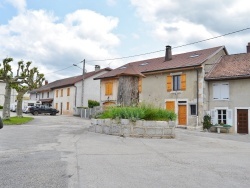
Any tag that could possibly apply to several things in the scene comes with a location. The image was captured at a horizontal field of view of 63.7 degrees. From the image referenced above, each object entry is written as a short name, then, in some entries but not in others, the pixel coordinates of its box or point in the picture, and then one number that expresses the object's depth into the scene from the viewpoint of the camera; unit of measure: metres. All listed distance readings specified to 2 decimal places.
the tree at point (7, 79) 15.95
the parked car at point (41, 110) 29.80
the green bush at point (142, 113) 9.57
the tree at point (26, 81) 17.41
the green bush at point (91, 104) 26.84
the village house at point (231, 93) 15.92
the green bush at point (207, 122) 17.01
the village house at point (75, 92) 30.97
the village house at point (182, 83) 17.45
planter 9.31
